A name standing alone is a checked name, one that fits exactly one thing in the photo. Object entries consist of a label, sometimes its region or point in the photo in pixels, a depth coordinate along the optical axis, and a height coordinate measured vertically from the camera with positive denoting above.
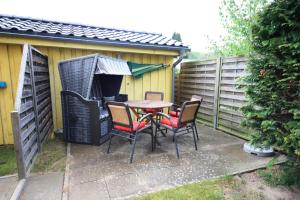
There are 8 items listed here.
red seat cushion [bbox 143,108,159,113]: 4.05 -0.68
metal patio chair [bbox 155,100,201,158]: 3.25 -0.73
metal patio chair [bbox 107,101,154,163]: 3.03 -0.70
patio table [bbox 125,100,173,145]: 3.65 -0.51
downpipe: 5.30 +0.46
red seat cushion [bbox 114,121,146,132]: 3.18 -0.82
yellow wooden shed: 3.80 +0.74
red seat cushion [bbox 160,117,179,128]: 3.40 -0.80
